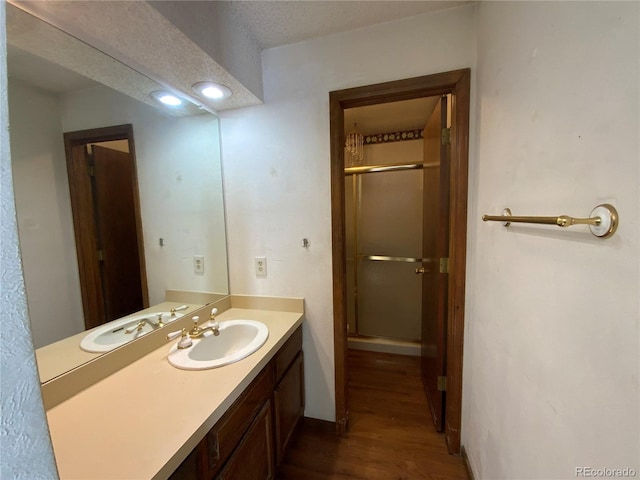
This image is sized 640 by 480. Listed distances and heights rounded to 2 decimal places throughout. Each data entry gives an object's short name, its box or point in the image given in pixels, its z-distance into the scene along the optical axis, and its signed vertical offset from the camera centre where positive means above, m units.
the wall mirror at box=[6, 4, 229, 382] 0.83 +0.28
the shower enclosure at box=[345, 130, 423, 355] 2.59 -0.30
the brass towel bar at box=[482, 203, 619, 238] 0.48 -0.02
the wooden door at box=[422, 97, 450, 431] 1.48 -0.28
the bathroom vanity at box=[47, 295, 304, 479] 0.66 -0.60
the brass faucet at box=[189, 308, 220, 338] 1.30 -0.57
